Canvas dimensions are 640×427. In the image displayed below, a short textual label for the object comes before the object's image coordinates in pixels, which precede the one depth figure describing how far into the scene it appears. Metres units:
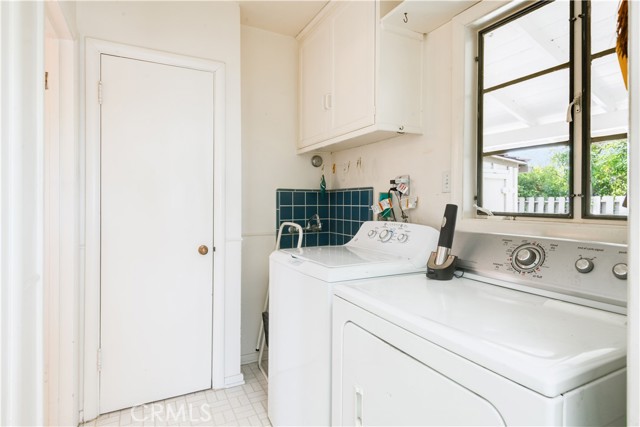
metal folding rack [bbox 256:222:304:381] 2.46
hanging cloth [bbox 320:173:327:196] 2.85
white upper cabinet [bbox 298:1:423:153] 1.82
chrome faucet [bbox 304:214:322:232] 2.82
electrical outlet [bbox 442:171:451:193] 1.78
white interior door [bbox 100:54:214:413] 1.98
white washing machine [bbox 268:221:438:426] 1.33
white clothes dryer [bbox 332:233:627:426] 0.65
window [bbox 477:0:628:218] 1.27
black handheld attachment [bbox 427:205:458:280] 1.39
